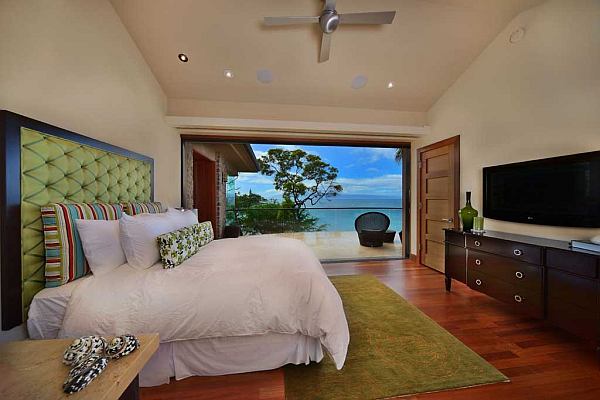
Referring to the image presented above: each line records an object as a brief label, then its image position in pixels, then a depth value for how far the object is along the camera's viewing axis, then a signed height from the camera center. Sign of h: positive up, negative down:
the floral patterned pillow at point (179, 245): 1.77 -0.35
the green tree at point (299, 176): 6.15 +0.63
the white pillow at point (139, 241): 1.75 -0.29
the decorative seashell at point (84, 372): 0.77 -0.56
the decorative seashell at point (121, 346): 0.93 -0.56
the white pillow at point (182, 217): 2.33 -0.18
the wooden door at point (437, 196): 3.56 +0.06
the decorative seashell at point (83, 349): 0.89 -0.55
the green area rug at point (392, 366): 1.52 -1.14
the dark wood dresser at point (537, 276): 1.75 -0.65
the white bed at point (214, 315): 1.41 -0.67
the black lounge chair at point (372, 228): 5.65 -0.67
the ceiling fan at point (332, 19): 2.30 +1.70
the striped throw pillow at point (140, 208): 2.30 -0.08
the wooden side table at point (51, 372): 0.77 -0.59
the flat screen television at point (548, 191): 2.02 +0.08
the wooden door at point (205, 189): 5.24 +0.24
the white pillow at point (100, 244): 1.61 -0.29
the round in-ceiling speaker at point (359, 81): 3.44 +1.65
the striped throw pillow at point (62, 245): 1.49 -0.27
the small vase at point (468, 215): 2.93 -0.18
